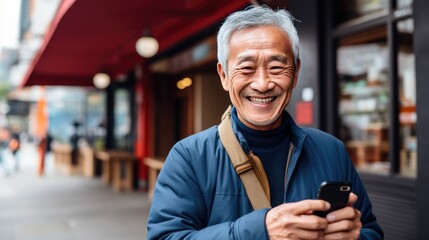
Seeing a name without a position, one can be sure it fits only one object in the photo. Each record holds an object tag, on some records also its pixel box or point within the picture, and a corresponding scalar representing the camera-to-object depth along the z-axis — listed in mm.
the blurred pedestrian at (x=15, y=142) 15399
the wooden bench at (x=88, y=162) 13641
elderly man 1442
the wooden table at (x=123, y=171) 10492
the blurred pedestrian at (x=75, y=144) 14554
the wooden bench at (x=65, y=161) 14539
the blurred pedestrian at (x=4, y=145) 14516
